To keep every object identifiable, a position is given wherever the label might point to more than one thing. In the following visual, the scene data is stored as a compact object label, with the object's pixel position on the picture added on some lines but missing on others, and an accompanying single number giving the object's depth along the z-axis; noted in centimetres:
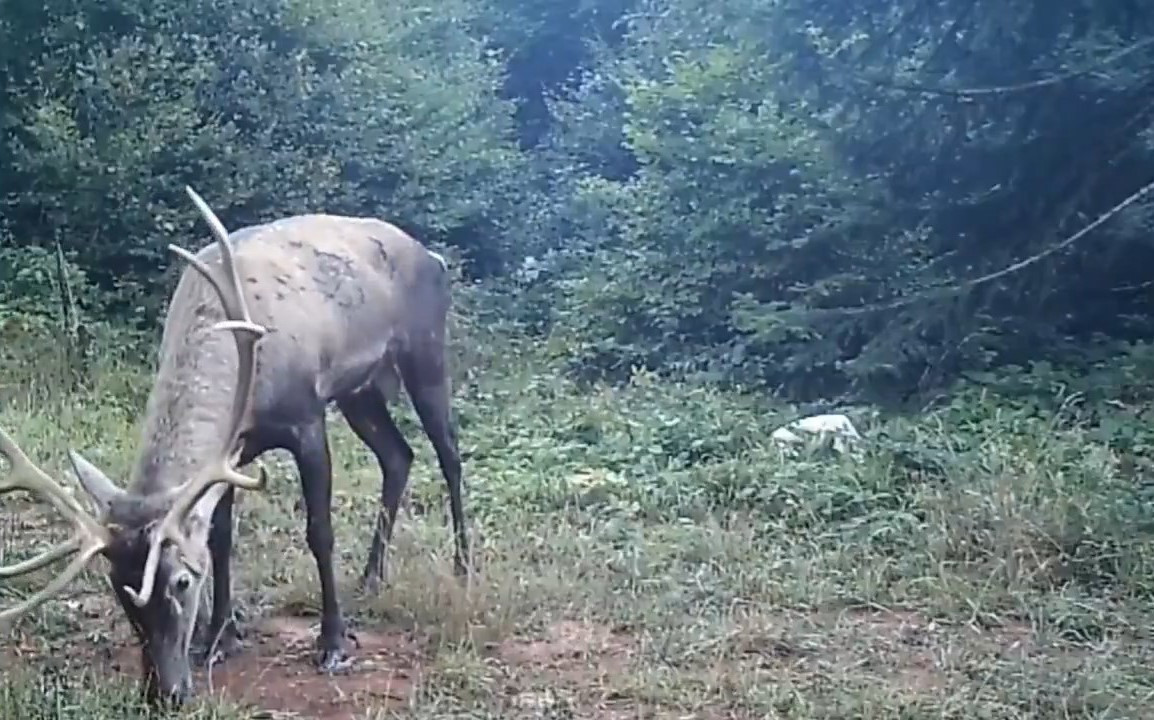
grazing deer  469
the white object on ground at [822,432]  838
